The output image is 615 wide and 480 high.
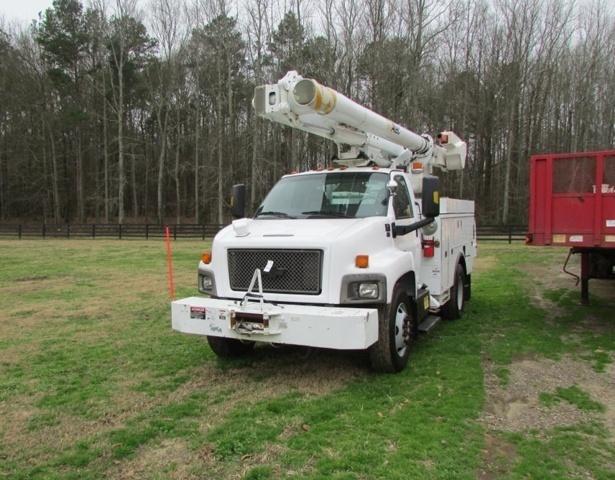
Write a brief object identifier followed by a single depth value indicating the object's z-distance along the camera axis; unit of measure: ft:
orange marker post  33.09
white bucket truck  16.85
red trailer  24.09
